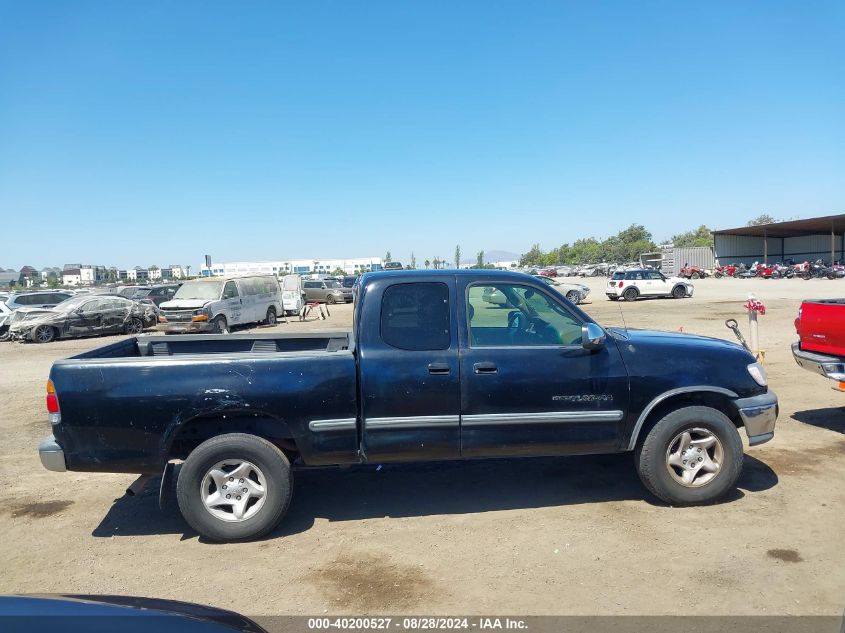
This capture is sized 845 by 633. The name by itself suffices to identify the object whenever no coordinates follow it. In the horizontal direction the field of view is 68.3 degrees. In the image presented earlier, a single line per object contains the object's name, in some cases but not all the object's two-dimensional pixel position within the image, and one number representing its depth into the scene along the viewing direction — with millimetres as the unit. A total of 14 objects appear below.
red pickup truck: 6562
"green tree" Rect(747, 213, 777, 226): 123906
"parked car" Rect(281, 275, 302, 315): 28688
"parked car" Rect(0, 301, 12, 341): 22383
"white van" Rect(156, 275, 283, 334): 19422
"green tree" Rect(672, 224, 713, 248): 134375
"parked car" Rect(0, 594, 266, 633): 2127
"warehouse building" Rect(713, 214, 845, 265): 60344
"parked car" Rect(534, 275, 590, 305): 31141
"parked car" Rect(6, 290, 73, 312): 24216
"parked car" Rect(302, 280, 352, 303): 39375
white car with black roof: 32188
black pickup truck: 4438
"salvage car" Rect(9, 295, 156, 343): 20641
